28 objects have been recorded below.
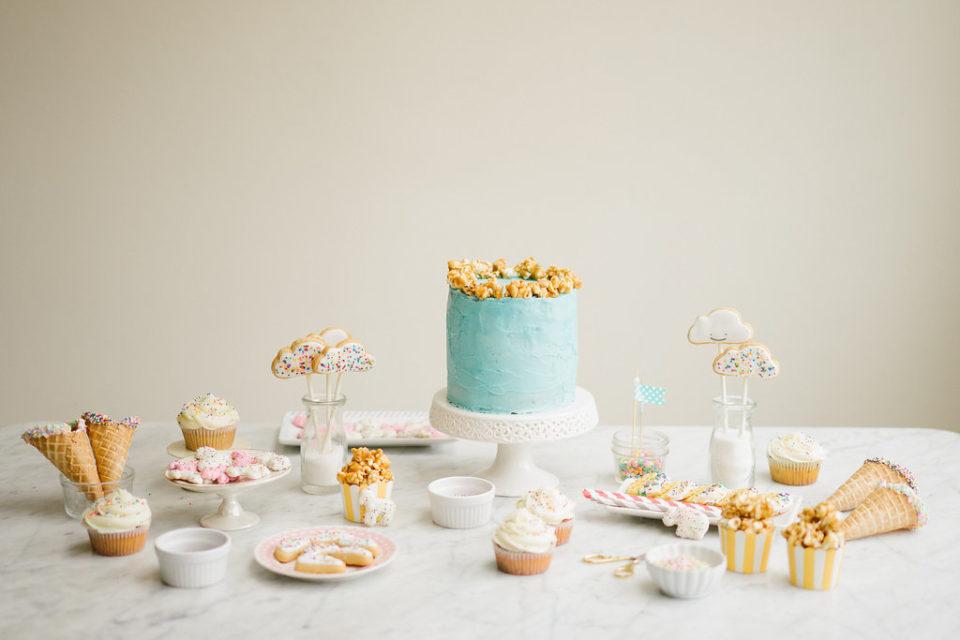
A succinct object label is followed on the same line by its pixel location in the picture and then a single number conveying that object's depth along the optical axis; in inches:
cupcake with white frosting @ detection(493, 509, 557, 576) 64.7
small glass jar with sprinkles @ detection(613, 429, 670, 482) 83.8
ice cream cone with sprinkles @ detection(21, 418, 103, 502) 73.8
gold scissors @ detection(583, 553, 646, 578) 65.8
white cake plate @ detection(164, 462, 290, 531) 72.7
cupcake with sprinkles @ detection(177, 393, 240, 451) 87.4
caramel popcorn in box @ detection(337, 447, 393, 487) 75.1
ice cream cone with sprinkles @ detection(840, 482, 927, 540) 71.5
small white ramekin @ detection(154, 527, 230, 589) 62.4
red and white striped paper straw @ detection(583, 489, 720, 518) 73.6
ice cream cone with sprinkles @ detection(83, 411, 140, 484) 76.9
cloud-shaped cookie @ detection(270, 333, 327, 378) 82.4
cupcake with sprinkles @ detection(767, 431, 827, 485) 83.7
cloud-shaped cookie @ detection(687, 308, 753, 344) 82.7
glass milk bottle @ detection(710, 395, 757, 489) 80.6
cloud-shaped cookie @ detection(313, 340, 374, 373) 82.4
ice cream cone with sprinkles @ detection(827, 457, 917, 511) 77.2
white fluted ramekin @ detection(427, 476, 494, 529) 74.0
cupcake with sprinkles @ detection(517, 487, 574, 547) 69.7
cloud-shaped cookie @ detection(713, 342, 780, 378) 81.1
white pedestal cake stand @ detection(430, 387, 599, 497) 80.2
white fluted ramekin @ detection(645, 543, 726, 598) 60.8
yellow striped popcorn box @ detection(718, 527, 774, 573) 65.2
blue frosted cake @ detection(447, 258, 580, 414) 80.9
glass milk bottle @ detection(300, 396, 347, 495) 82.4
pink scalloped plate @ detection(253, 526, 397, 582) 63.1
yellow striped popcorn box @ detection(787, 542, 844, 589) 62.3
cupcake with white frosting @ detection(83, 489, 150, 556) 67.8
